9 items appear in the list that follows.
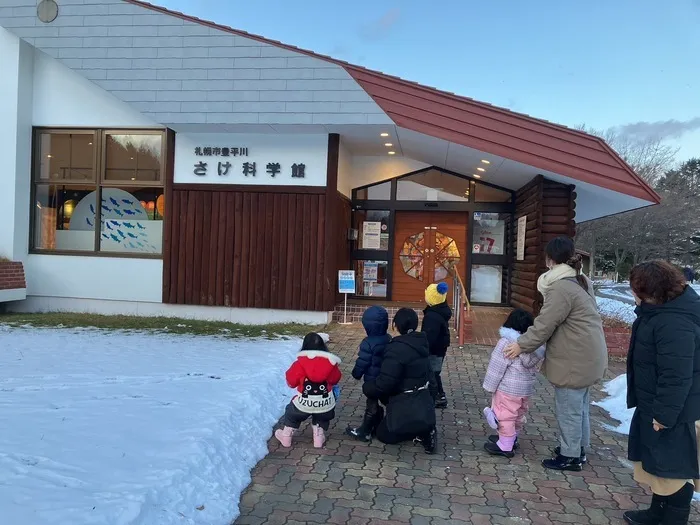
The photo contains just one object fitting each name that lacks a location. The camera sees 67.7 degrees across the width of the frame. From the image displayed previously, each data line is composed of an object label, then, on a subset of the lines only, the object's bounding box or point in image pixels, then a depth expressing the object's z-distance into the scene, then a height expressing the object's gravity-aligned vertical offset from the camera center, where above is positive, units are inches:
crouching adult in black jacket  162.6 -43.3
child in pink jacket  162.6 -39.7
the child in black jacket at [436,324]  202.4 -28.1
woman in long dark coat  116.0 -29.2
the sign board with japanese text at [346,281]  386.0 -23.9
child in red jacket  165.5 -44.7
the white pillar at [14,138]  400.8 +75.8
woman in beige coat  150.9 -25.1
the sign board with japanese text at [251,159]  387.2 +64.8
